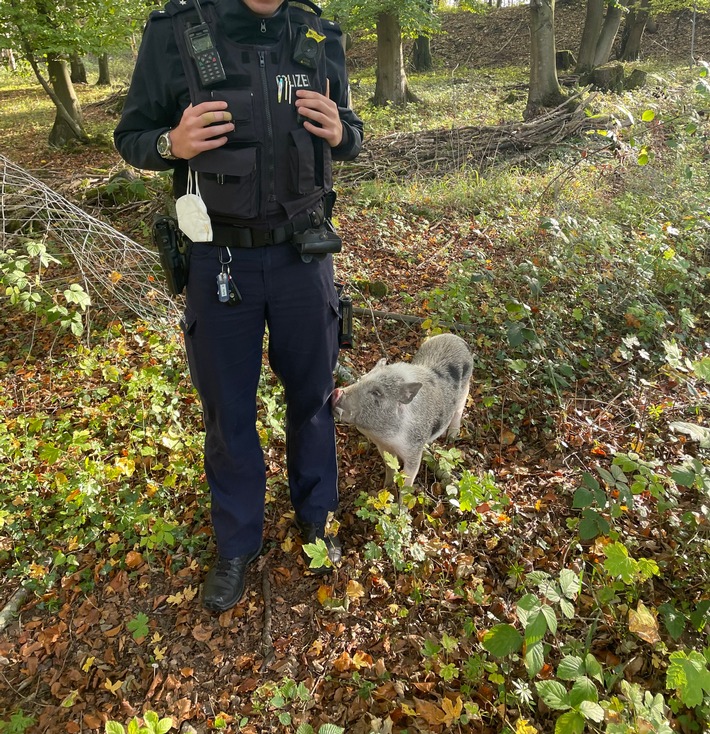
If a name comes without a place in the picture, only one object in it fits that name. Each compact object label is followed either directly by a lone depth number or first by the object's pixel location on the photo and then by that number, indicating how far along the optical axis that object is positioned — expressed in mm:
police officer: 2301
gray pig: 3254
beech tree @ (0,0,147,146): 10180
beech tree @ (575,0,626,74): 17172
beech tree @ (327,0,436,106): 13711
